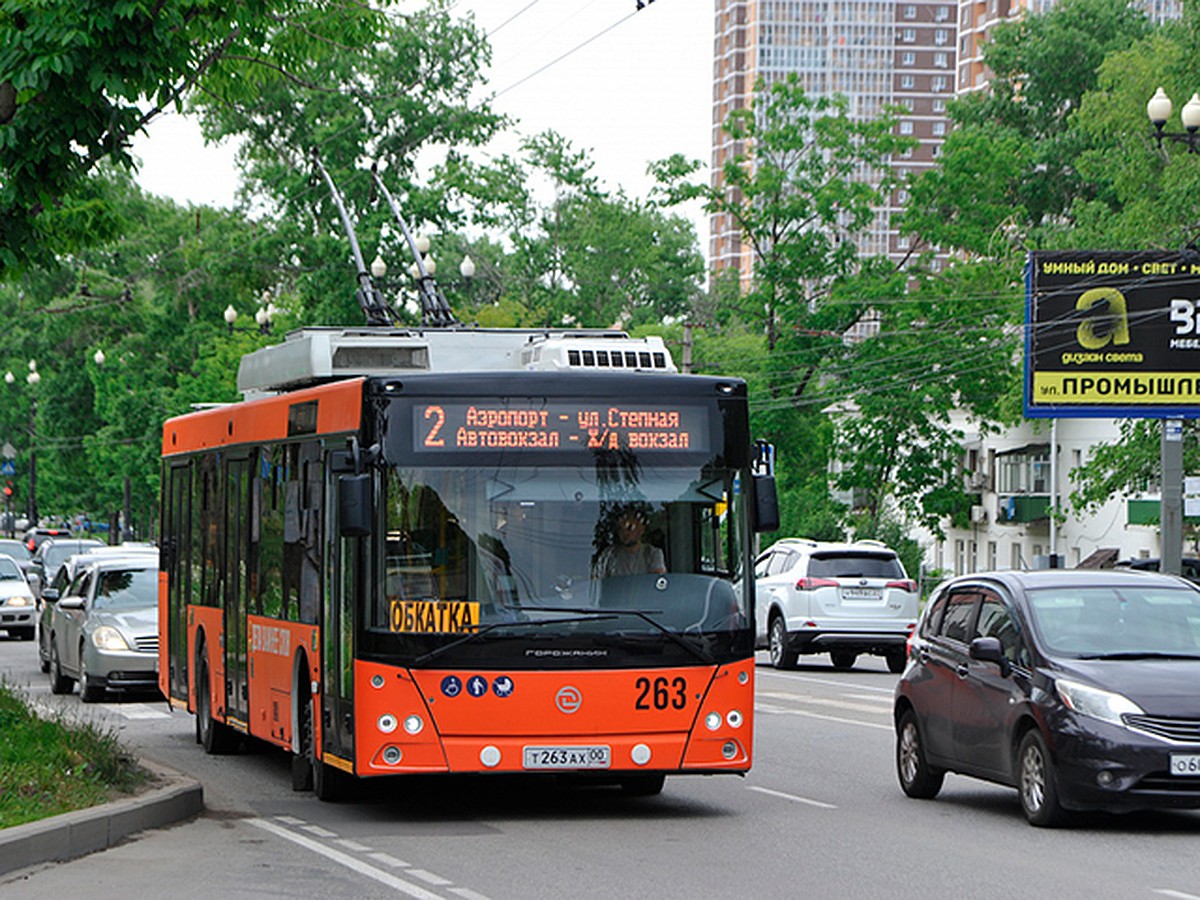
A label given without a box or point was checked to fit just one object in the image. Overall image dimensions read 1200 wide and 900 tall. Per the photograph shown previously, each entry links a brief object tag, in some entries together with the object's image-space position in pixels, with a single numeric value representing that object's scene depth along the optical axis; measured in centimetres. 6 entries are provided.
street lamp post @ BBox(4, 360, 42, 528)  9969
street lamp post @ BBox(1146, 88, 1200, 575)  3710
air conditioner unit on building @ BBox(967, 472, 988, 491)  8925
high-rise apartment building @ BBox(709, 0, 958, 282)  6619
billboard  3959
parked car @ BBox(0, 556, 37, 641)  4166
